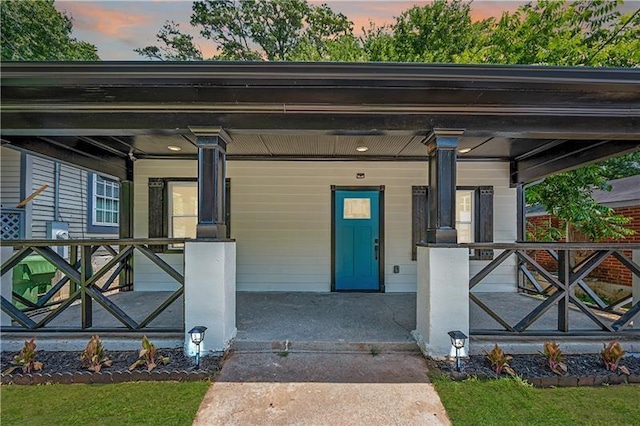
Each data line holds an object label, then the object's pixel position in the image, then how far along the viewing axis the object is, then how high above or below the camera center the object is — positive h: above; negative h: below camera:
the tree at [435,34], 10.01 +5.88
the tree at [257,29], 12.45 +7.39
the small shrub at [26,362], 2.91 -1.34
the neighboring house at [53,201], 6.68 +0.37
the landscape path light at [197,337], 2.98 -1.12
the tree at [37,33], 8.98 +5.38
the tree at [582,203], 7.12 +0.34
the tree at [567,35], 7.04 +4.50
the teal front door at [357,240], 5.80 -0.42
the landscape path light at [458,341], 2.98 -1.15
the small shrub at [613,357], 2.97 -1.29
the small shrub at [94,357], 2.91 -1.30
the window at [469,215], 5.82 +0.05
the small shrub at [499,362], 2.94 -1.33
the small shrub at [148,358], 2.95 -1.32
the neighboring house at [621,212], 7.01 +0.14
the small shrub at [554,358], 2.93 -1.30
